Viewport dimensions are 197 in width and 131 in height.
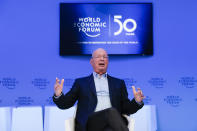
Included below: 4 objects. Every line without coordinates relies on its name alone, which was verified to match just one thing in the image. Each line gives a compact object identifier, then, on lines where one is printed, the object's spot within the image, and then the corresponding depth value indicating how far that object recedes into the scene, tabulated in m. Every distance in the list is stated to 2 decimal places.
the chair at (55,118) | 8.62
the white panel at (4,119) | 8.59
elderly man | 6.05
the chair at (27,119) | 8.57
